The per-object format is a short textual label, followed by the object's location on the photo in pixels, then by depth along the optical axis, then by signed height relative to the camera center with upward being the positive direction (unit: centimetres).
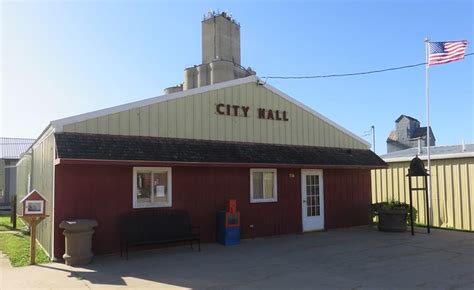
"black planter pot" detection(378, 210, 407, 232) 1438 -162
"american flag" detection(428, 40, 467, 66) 1497 +443
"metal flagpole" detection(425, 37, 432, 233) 1617 +91
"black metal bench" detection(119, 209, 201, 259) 1031 -133
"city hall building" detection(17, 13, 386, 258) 1033 +32
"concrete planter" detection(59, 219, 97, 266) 938 -147
